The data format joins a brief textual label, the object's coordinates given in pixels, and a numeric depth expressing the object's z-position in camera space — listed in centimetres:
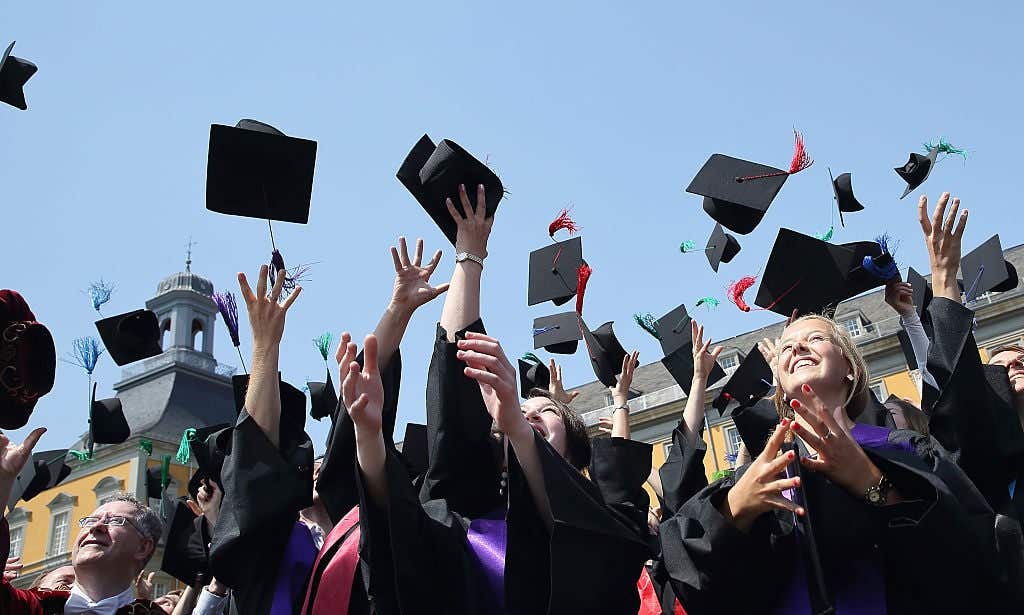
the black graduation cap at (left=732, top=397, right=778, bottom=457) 369
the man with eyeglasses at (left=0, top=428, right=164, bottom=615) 404
